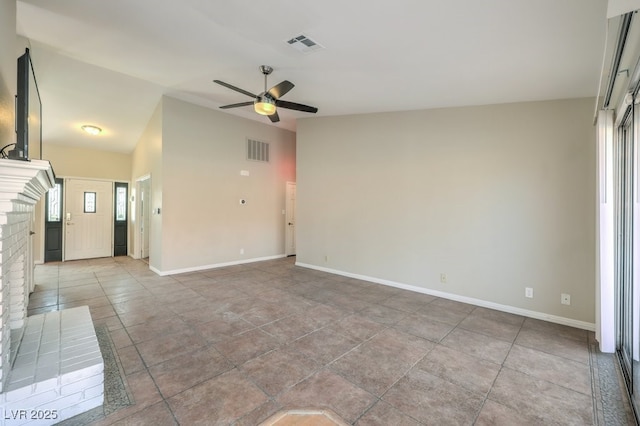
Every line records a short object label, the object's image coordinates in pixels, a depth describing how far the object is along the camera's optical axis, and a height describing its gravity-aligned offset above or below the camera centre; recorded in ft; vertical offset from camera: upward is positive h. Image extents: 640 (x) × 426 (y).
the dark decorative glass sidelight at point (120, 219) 25.04 -0.50
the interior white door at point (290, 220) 24.29 -0.55
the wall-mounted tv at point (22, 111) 5.72 +2.21
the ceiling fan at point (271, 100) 11.19 +4.89
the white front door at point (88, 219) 22.76 -0.46
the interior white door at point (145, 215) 22.35 -0.11
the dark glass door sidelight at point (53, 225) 21.80 -0.93
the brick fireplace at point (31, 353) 5.22 -3.43
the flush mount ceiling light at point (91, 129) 19.20 +6.04
